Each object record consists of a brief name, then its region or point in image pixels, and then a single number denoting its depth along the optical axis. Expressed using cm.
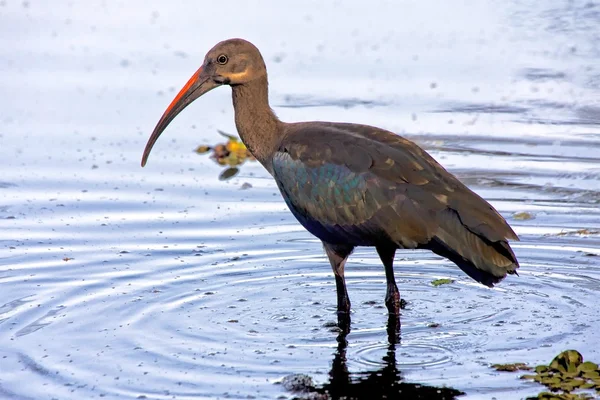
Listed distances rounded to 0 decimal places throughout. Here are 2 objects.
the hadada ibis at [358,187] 1430
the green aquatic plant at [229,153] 2275
